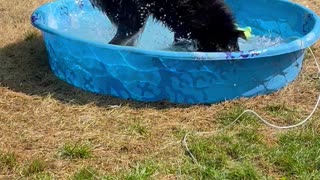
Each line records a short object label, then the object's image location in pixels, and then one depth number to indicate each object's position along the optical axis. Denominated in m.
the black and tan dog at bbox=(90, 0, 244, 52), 4.62
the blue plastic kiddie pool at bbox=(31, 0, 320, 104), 4.17
